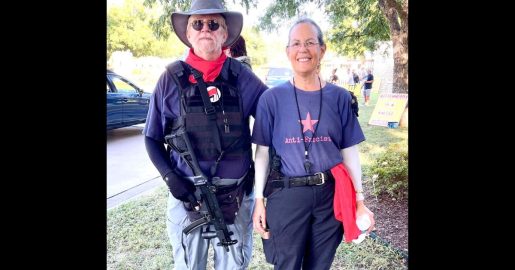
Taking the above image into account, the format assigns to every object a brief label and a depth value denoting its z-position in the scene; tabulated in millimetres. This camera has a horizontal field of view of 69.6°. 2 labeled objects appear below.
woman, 1665
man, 1704
